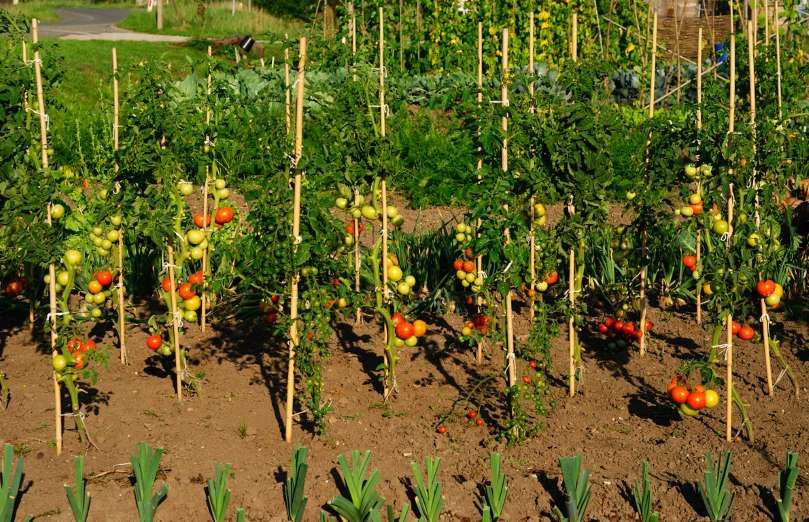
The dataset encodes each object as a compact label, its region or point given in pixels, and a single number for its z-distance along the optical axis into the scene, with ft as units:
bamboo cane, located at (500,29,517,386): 16.64
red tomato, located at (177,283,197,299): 18.30
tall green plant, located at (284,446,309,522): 14.23
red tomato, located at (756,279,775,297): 17.66
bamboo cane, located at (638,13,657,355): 20.13
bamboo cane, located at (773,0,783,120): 27.00
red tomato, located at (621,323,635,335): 20.11
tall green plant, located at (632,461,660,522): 14.15
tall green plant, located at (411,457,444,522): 14.25
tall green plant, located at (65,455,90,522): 13.93
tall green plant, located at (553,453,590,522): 14.20
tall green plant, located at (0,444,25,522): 13.89
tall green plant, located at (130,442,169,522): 14.30
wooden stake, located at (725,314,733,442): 16.85
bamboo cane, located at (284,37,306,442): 15.92
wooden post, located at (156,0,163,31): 83.02
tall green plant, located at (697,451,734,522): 14.16
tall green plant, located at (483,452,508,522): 14.29
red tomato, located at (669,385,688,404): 16.55
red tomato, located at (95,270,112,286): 18.94
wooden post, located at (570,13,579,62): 20.11
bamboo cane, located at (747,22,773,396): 17.38
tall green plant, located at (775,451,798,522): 14.11
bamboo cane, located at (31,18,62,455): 15.98
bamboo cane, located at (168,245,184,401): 18.19
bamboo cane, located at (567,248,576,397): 17.87
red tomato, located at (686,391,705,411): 16.47
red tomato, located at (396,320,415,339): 17.83
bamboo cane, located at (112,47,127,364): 18.81
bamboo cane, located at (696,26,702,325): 21.35
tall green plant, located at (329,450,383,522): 14.23
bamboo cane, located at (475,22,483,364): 19.98
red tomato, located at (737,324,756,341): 18.12
